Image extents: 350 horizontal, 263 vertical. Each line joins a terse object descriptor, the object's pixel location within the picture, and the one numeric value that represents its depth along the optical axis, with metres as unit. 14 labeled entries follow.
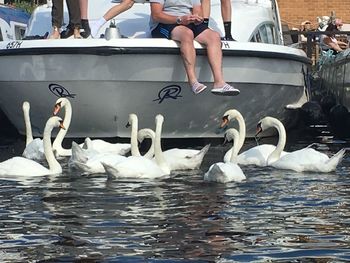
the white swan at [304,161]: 10.05
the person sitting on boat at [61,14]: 13.40
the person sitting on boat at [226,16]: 13.23
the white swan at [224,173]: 9.16
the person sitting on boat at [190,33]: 12.16
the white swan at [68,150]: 11.41
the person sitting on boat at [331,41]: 20.89
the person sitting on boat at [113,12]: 13.18
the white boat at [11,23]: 17.89
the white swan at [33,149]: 11.57
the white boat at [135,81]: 12.33
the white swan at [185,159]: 10.44
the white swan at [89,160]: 9.84
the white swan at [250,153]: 10.88
